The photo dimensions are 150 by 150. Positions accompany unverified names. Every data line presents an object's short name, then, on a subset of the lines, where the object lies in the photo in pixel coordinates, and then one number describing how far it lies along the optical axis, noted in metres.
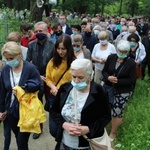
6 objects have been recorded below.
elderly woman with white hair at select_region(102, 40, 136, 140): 4.64
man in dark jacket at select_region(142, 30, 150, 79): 8.13
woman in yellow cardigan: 3.93
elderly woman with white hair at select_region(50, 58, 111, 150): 2.81
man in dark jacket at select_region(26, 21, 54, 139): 4.96
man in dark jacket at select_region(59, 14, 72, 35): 9.26
